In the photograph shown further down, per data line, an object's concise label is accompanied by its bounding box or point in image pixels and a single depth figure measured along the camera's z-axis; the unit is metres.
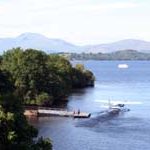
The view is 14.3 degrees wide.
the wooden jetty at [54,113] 119.88
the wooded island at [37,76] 133.62
